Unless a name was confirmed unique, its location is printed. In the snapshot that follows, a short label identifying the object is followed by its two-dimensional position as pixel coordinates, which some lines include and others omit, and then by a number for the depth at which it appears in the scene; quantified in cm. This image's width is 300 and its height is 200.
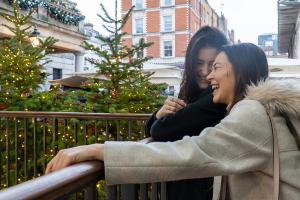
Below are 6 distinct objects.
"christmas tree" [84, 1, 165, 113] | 607
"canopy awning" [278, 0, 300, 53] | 1319
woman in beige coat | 135
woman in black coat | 205
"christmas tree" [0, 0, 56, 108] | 815
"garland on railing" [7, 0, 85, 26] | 1723
